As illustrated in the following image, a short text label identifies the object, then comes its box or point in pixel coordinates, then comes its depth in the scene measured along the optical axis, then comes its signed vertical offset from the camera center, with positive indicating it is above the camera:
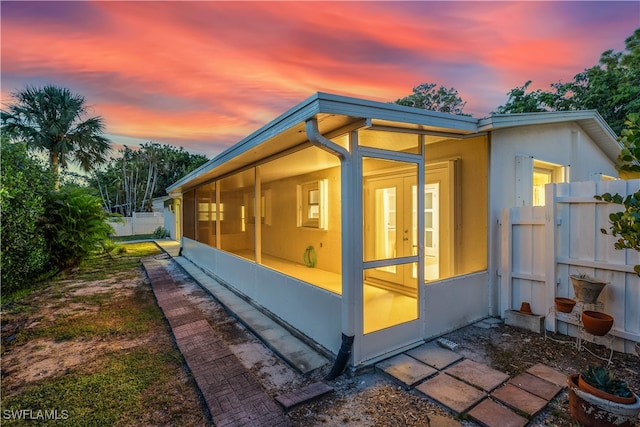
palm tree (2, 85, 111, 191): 11.05 +3.47
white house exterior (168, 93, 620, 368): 2.81 +0.14
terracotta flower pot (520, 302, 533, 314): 3.75 -1.27
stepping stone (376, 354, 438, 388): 2.60 -1.50
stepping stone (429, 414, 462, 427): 2.07 -1.52
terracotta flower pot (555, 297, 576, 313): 3.30 -1.09
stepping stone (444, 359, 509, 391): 2.53 -1.51
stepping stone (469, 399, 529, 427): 2.05 -1.50
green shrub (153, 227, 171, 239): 17.59 -1.32
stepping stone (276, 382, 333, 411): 2.33 -1.53
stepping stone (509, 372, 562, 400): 2.38 -1.50
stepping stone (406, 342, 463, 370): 2.89 -1.51
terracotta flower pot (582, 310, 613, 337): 2.96 -1.17
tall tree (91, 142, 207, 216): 27.69 +3.69
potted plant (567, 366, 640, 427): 1.87 -1.27
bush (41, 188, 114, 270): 7.35 -0.35
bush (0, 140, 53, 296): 5.46 -0.09
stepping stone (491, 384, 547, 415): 2.20 -1.50
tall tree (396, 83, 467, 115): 19.30 +7.47
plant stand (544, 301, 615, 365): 3.13 -1.35
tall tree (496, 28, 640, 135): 10.57 +4.92
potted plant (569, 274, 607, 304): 3.09 -0.85
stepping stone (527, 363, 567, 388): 2.55 -1.51
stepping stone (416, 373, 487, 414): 2.26 -1.51
